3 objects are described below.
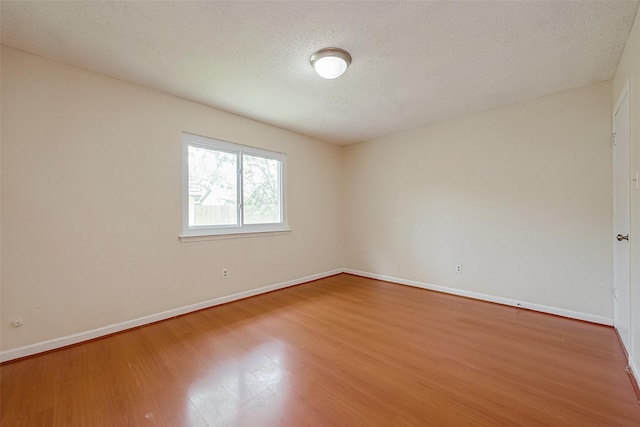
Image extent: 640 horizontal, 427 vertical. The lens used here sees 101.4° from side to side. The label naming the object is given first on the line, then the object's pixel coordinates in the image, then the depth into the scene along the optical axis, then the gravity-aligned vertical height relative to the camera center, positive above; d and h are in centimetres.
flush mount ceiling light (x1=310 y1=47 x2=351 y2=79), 219 +131
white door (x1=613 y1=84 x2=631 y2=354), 219 -5
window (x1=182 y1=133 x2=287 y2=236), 326 +37
